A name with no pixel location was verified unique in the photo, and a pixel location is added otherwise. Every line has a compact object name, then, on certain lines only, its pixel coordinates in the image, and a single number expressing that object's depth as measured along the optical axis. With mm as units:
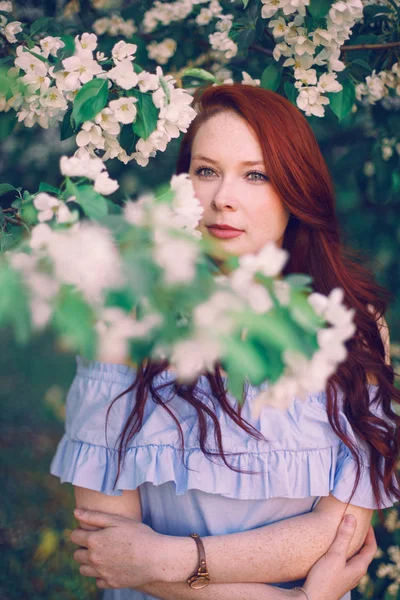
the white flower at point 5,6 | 1909
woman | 1733
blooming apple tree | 775
